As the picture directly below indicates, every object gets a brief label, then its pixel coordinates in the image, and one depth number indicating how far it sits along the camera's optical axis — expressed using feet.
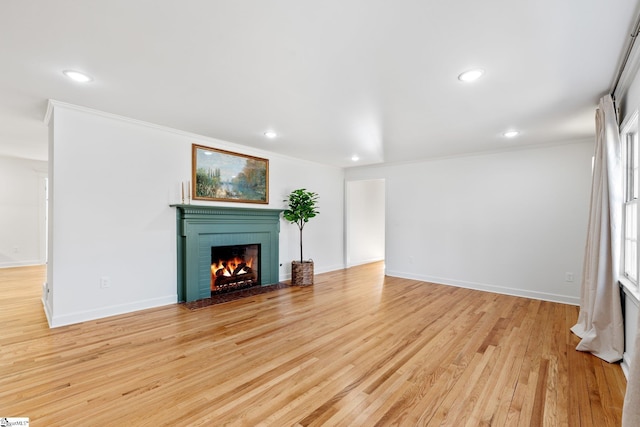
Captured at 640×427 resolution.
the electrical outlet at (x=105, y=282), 11.37
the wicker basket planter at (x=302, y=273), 17.26
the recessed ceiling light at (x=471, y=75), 7.70
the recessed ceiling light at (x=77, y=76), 8.02
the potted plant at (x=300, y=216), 17.30
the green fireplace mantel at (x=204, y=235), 13.60
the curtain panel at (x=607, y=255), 8.43
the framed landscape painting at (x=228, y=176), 14.48
